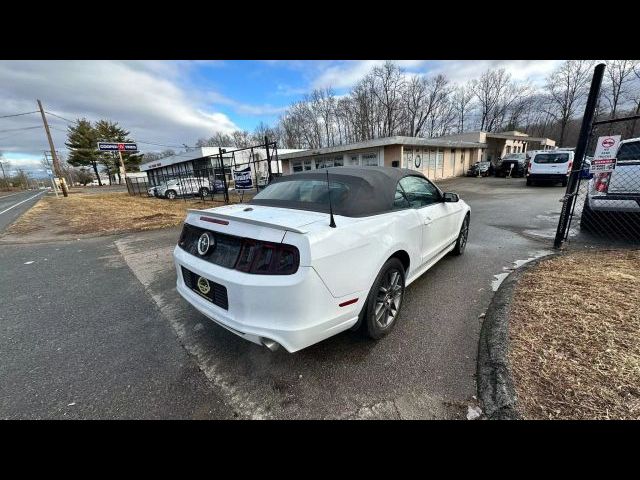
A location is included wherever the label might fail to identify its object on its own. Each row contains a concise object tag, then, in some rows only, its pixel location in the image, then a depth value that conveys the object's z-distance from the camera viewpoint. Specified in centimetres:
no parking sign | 401
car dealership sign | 2975
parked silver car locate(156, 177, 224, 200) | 1882
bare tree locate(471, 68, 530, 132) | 5044
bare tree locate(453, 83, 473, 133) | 5125
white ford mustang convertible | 185
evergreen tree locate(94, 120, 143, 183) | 5700
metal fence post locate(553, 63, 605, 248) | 412
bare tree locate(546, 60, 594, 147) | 4431
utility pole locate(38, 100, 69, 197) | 2483
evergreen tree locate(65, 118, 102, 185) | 5619
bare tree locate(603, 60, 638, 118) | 3795
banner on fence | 1130
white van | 1459
